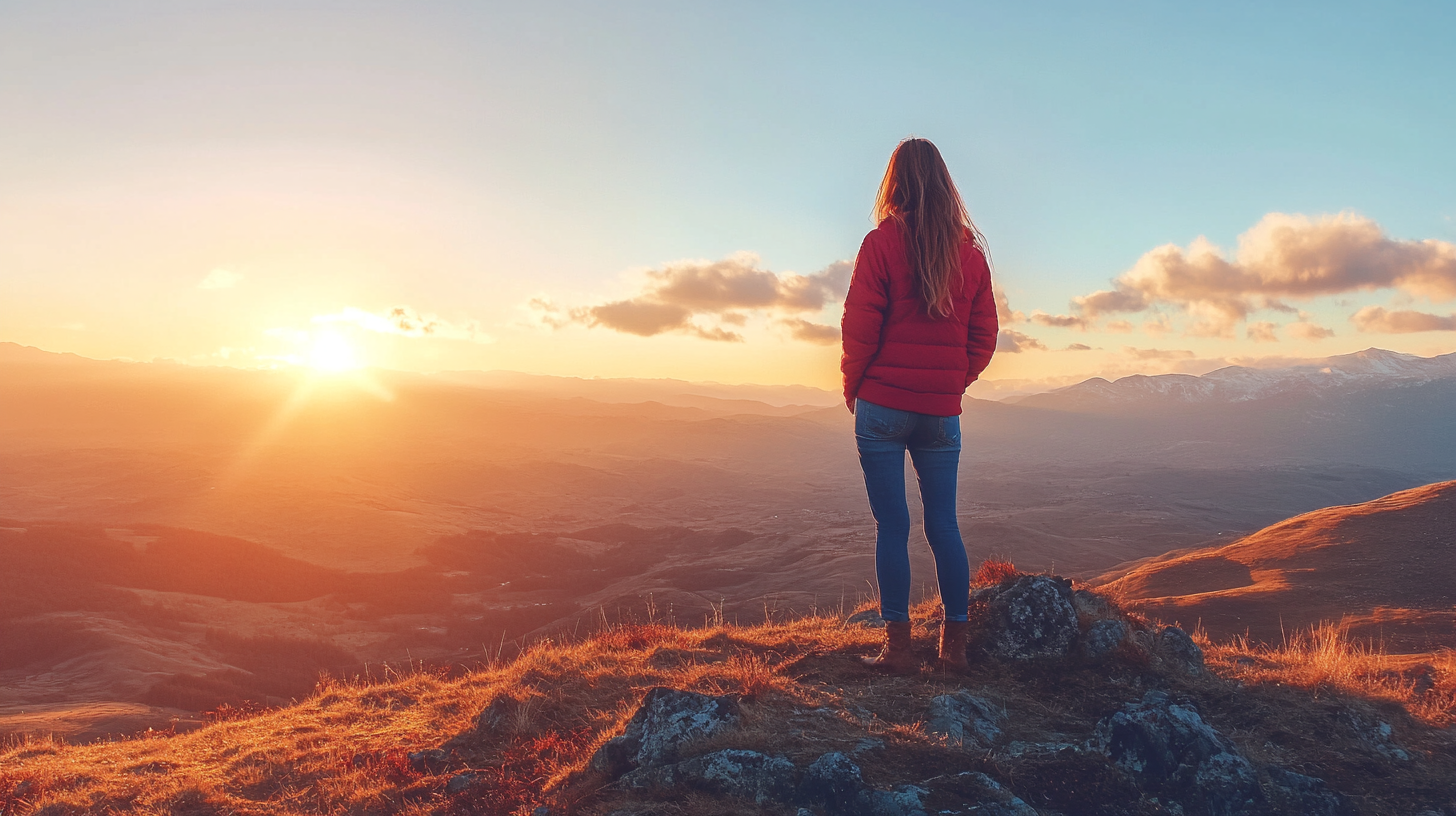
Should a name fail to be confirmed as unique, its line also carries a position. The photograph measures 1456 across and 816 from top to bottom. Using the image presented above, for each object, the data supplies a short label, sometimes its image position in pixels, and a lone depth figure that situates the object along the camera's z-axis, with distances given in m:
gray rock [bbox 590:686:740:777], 4.09
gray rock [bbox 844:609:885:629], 7.63
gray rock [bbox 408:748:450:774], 5.28
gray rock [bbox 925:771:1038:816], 3.37
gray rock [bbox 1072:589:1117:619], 5.78
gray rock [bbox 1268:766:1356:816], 3.56
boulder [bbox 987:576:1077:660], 5.41
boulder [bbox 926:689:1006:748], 4.19
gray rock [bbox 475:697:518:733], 5.65
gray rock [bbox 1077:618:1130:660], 5.32
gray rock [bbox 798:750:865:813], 3.47
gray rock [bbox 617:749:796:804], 3.63
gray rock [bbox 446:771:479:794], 4.73
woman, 4.52
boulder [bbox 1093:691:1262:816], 3.66
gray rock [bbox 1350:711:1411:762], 4.05
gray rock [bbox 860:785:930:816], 3.38
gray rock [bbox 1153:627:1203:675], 5.36
